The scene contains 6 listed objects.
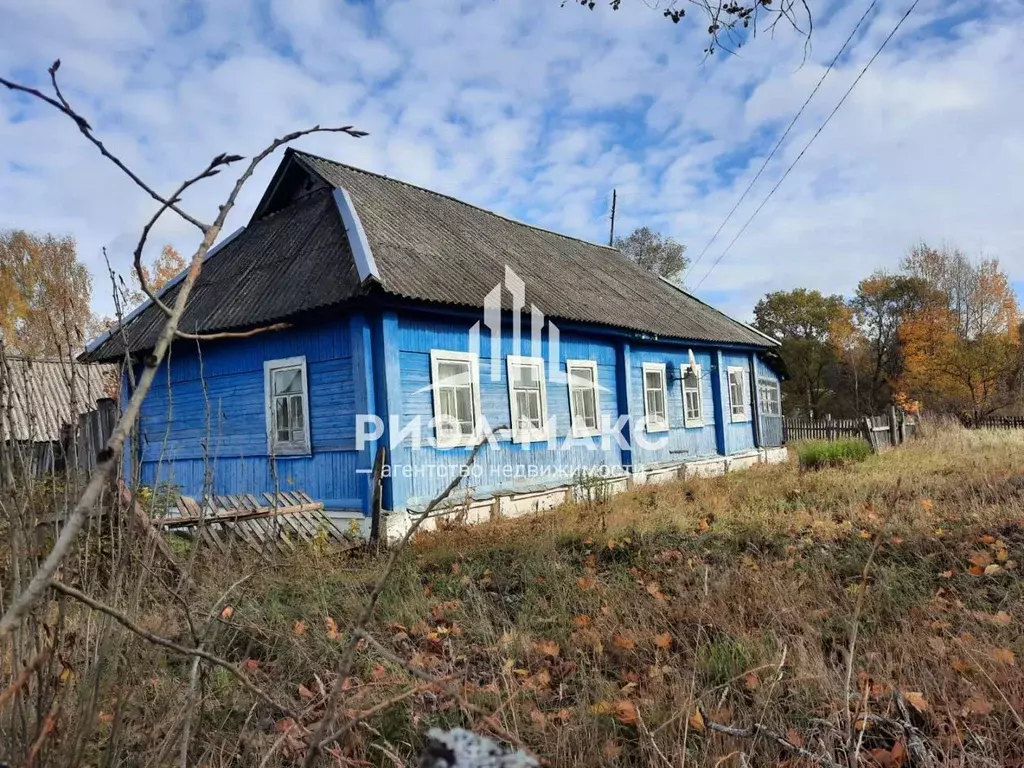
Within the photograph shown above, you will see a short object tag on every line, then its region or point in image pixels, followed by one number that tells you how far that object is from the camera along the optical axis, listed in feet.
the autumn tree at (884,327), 107.45
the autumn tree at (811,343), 113.91
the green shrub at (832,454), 41.65
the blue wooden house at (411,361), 28.17
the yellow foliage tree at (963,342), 95.50
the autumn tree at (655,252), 119.03
